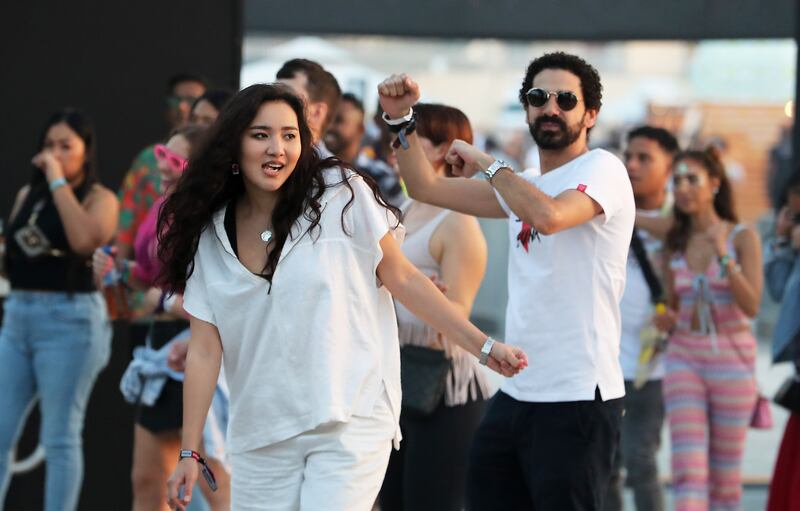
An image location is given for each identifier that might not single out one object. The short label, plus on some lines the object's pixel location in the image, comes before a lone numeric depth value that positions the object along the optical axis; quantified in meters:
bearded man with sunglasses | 8.32
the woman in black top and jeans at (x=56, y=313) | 12.32
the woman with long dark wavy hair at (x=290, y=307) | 7.32
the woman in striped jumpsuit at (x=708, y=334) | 12.33
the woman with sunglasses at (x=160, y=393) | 10.71
